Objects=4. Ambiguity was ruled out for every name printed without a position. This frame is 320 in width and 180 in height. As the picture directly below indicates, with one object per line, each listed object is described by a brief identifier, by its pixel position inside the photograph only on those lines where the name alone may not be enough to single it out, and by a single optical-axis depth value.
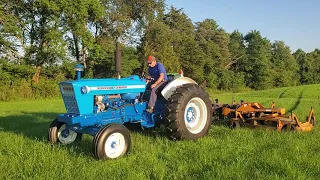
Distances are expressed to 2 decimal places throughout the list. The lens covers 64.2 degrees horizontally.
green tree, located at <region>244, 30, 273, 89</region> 43.68
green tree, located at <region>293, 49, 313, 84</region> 52.26
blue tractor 4.31
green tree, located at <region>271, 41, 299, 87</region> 47.07
